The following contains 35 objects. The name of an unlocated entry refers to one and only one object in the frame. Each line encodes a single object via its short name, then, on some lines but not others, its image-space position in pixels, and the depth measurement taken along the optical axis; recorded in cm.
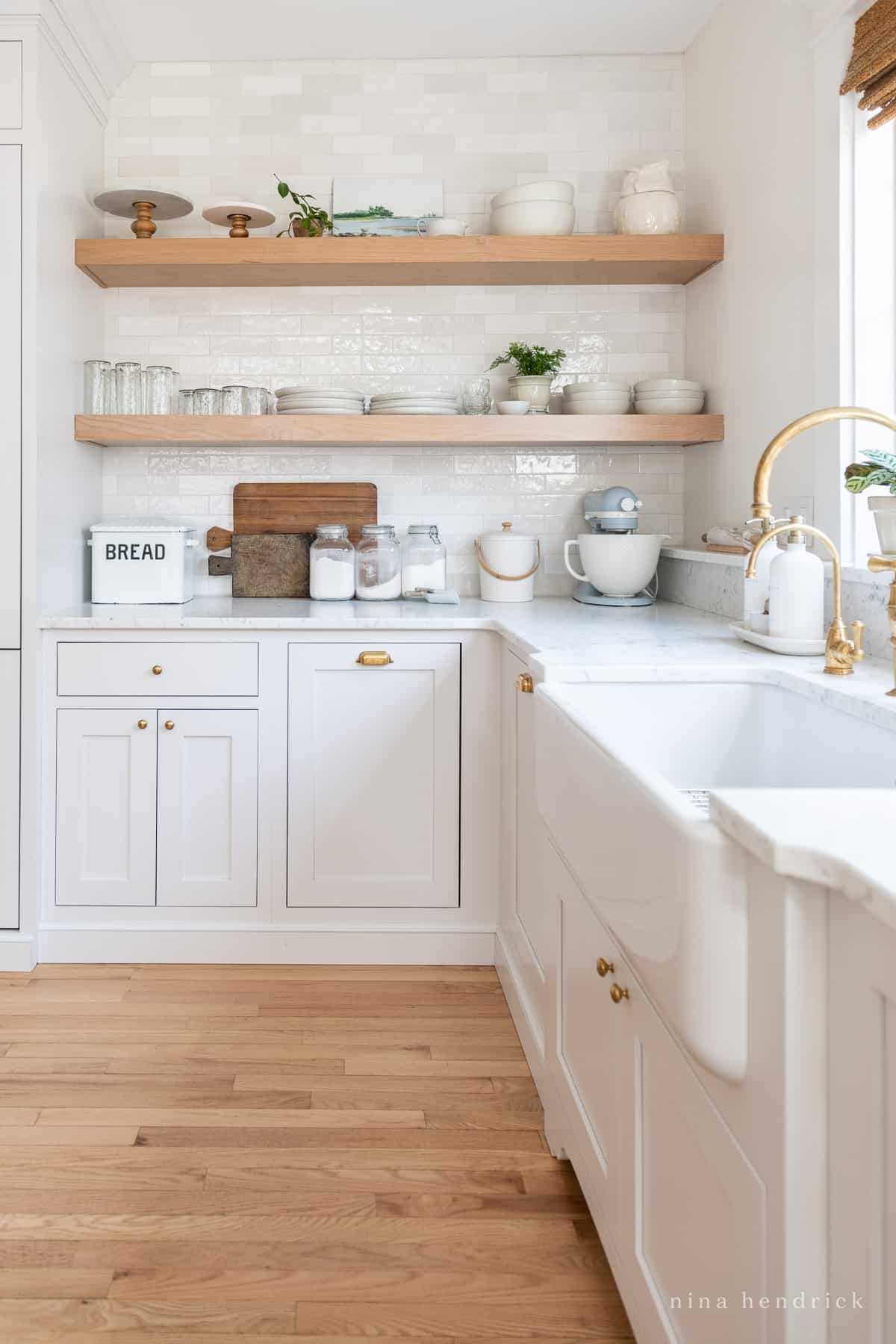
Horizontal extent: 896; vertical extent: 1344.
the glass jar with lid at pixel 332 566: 333
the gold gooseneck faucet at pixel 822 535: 161
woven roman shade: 220
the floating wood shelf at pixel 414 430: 328
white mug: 335
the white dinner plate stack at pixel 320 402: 334
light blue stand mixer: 324
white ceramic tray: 211
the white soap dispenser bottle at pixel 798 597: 215
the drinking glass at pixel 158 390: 340
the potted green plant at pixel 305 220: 338
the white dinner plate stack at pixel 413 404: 333
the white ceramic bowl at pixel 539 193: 331
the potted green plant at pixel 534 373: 343
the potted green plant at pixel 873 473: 165
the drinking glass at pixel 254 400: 342
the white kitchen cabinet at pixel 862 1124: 72
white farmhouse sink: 92
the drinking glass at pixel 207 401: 341
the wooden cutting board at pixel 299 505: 360
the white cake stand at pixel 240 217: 328
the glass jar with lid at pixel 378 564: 332
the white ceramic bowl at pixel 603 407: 339
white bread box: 318
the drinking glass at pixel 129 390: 335
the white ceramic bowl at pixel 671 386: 333
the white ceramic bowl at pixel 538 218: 332
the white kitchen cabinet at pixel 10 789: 293
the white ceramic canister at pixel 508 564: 339
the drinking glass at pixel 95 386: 332
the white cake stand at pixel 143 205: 325
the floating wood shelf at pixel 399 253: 326
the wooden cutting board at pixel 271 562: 353
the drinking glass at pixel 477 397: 346
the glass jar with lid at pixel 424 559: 341
